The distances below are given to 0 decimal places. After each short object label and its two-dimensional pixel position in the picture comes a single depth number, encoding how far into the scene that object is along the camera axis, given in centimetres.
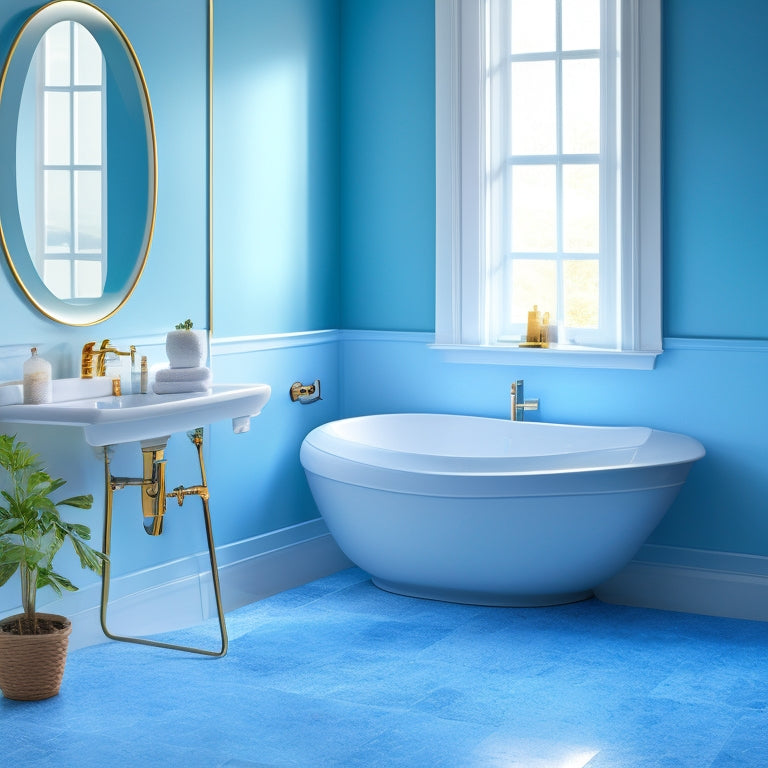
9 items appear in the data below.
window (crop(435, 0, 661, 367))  413
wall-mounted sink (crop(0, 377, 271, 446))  285
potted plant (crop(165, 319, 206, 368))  334
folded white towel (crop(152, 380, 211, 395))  330
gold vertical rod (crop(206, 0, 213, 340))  379
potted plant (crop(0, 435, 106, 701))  286
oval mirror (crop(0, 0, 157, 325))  309
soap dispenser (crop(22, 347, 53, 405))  301
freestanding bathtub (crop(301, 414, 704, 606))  354
